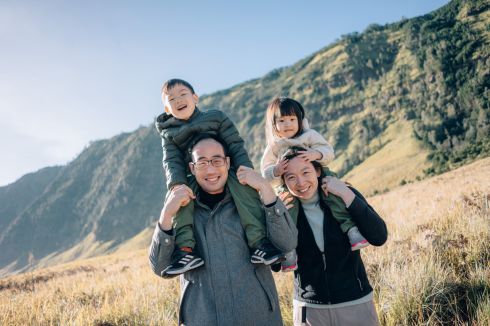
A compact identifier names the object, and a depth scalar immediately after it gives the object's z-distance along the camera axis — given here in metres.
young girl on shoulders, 3.17
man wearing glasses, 2.34
